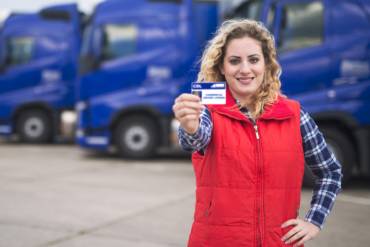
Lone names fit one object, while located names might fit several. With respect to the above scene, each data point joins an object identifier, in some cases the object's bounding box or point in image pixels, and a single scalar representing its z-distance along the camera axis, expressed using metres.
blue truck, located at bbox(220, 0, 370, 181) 6.32
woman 1.70
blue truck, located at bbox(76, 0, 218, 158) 9.28
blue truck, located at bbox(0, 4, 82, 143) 11.96
